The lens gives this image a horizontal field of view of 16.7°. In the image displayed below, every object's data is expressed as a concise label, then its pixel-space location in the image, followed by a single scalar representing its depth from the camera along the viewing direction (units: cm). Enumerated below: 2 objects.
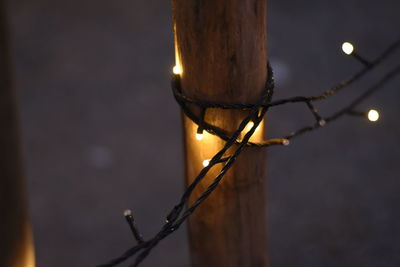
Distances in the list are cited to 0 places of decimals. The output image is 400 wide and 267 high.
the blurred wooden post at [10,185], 115
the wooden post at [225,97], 103
